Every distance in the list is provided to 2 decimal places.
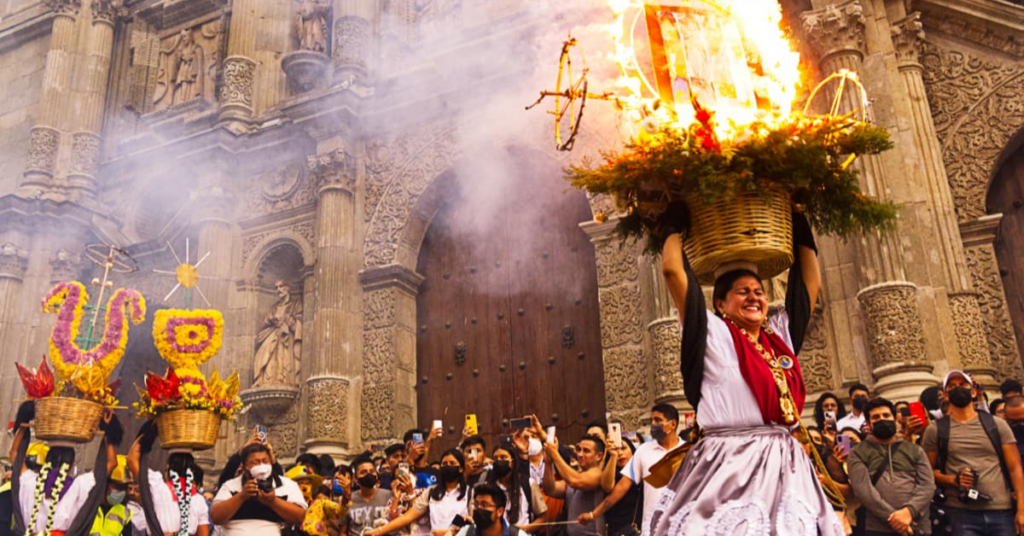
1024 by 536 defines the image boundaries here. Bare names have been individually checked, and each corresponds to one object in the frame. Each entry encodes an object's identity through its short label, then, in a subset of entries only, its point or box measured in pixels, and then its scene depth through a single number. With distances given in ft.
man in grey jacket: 17.79
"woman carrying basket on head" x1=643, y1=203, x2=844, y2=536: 9.52
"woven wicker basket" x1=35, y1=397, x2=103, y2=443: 23.13
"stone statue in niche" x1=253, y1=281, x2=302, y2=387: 38.96
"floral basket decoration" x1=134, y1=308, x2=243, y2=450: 23.97
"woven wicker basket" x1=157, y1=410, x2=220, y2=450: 23.81
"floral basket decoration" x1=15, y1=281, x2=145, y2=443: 23.38
